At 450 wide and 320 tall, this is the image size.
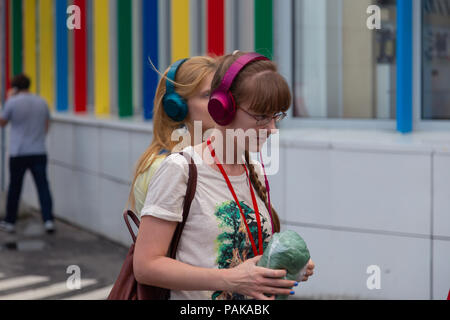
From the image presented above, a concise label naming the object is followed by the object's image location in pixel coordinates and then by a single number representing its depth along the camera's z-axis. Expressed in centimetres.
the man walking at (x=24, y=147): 873
